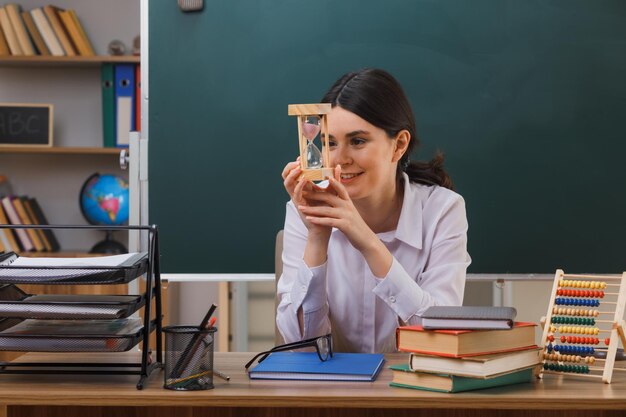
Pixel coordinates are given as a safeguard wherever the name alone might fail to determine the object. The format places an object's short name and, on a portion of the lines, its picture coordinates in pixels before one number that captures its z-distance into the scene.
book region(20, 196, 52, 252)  4.34
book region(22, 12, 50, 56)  4.32
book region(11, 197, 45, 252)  4.31
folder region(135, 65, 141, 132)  4.27
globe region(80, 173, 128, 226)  4.37
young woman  1.92
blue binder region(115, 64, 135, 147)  4.28
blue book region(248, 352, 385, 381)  1.42
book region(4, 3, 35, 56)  4.29
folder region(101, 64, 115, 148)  4.30
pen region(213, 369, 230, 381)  1.43
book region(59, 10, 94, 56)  4.36
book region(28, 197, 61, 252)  4.40
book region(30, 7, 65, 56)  4.30
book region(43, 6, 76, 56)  4.32
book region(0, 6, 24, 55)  4.30
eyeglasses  1.52
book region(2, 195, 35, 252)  4.28
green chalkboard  2.95
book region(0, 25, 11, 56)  4.34
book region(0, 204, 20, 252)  4.27
